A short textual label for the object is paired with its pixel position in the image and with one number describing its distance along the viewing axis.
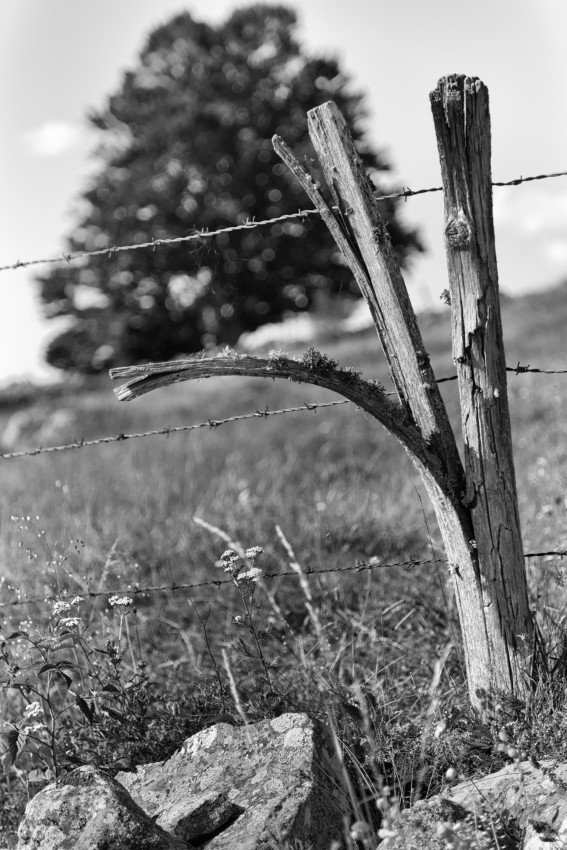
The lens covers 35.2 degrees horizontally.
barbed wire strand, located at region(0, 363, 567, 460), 3.35
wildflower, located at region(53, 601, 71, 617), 3.18
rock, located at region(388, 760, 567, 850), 2.49
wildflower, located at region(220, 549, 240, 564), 3.25
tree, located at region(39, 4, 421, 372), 28.02
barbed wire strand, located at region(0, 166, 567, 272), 3.31
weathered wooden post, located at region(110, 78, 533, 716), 3.00
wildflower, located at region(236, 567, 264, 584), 3.08
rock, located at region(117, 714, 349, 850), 2.61
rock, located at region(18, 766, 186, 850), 2.50
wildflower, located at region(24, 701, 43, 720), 3.11
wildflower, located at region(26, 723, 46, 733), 3.10
